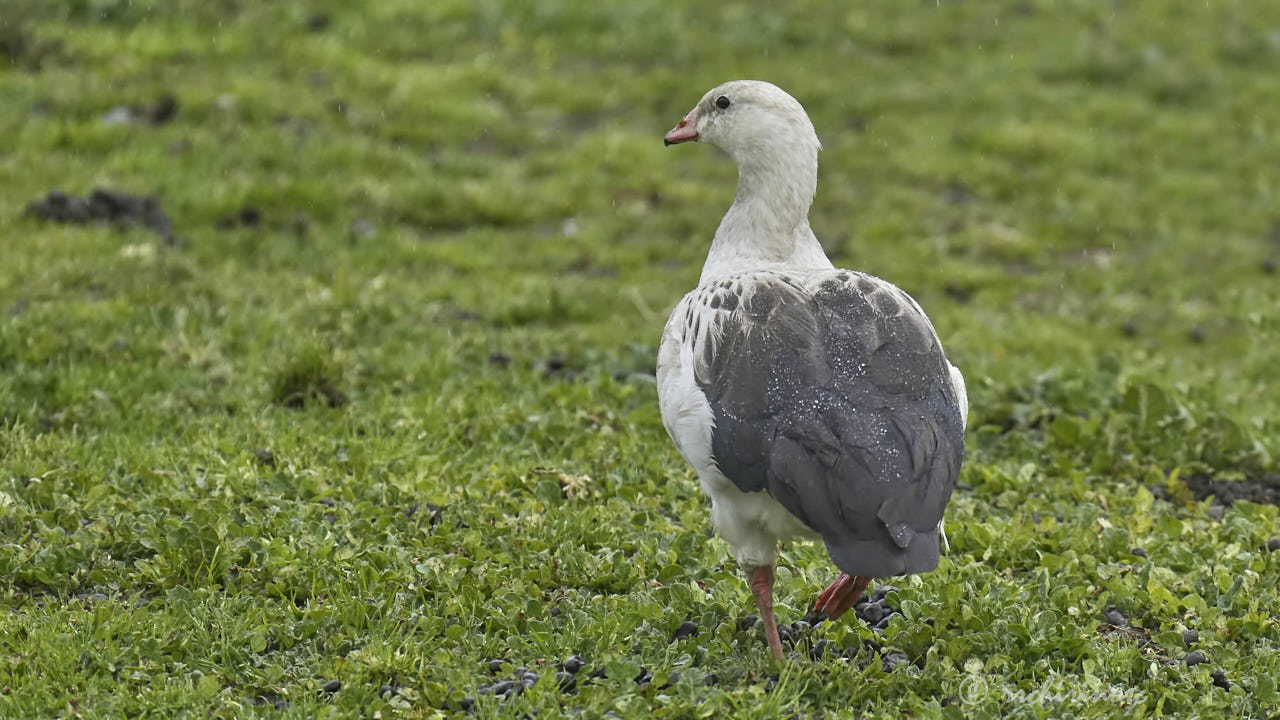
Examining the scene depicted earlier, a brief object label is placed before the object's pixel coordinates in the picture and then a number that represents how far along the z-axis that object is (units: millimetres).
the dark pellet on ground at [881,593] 13227
